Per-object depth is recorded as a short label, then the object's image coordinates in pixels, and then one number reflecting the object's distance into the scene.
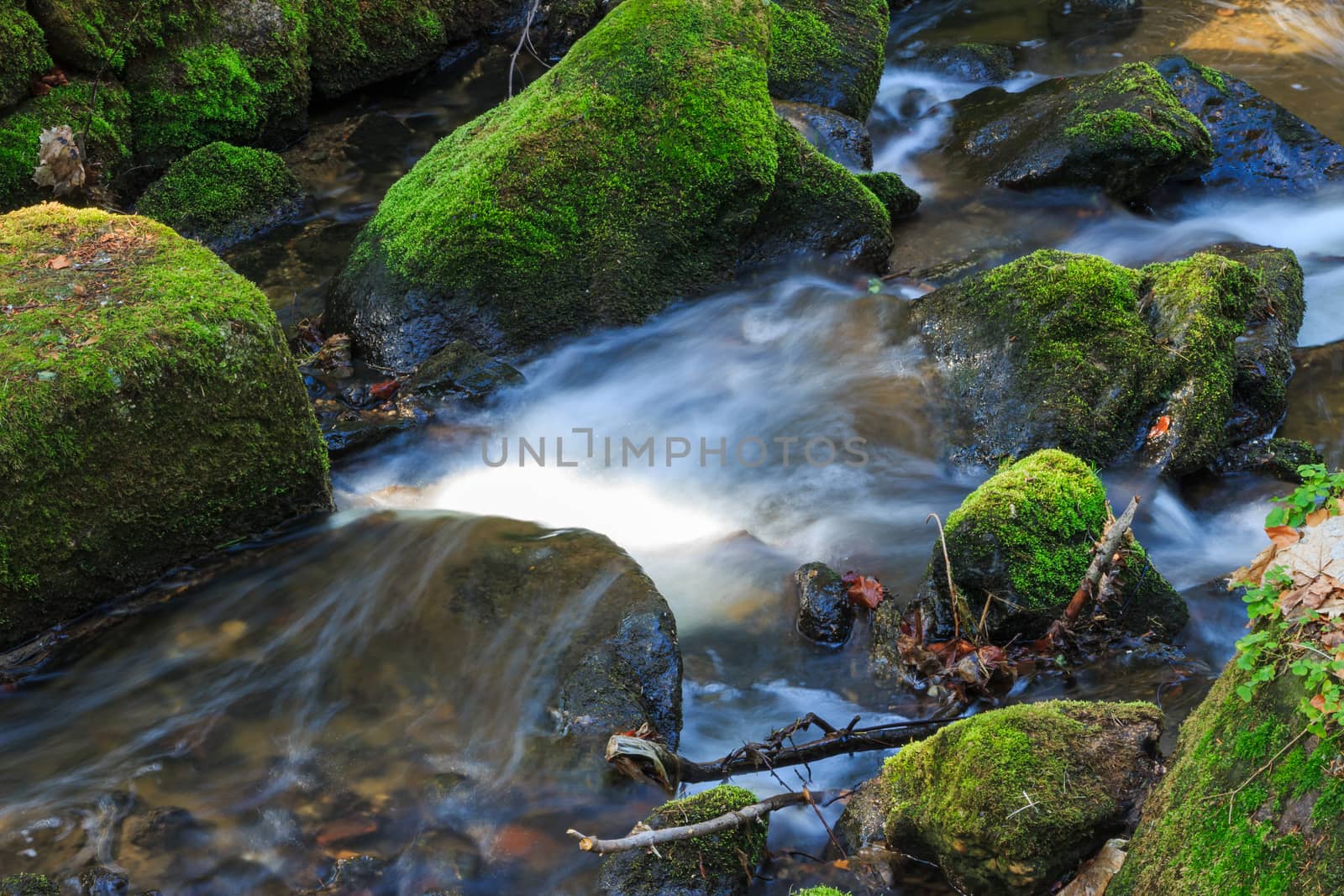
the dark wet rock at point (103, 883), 3.36
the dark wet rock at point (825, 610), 4.93
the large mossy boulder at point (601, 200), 6.46
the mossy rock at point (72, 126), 7.17
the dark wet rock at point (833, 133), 8.25
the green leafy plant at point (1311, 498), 2.63
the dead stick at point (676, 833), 3.21
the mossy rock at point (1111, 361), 5.75
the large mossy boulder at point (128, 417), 4.21
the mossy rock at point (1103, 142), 8.23
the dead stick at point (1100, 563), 4.44
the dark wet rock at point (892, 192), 8.08
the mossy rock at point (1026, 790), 3.22
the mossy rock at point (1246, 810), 2.32
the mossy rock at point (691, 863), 3.47
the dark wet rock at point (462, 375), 6.19
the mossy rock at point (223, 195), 7.68
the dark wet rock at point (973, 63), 10.55
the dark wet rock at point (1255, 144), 8.90
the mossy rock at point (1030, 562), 4.62
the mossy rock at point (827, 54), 8.64
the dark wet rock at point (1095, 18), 11.44
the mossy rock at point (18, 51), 7.06
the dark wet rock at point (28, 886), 3.24
